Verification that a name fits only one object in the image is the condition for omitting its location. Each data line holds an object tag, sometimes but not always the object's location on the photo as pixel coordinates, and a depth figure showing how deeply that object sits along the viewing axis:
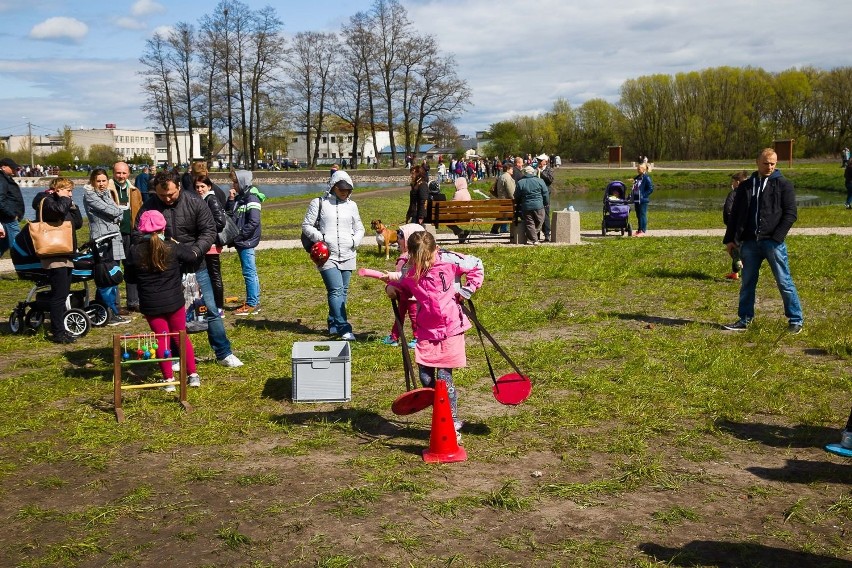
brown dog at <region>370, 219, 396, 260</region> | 15.93
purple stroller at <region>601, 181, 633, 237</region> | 19.00
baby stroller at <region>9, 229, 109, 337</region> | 9.84
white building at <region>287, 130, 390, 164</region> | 116.14
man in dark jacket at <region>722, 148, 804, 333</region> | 9.20
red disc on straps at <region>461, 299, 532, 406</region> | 6.20
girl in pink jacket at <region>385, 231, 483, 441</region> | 6.04
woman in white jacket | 9.30
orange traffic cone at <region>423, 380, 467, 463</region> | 5.75
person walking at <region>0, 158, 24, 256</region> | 13.85
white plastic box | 7.07
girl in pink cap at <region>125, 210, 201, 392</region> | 7.18
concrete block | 17.64
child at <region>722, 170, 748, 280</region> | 12.38
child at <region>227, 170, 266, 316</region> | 11.01
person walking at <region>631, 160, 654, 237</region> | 19.24
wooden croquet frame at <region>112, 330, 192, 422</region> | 6.67
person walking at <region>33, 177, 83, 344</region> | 9.70
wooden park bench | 17.61
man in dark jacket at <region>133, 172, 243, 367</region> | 7.56
